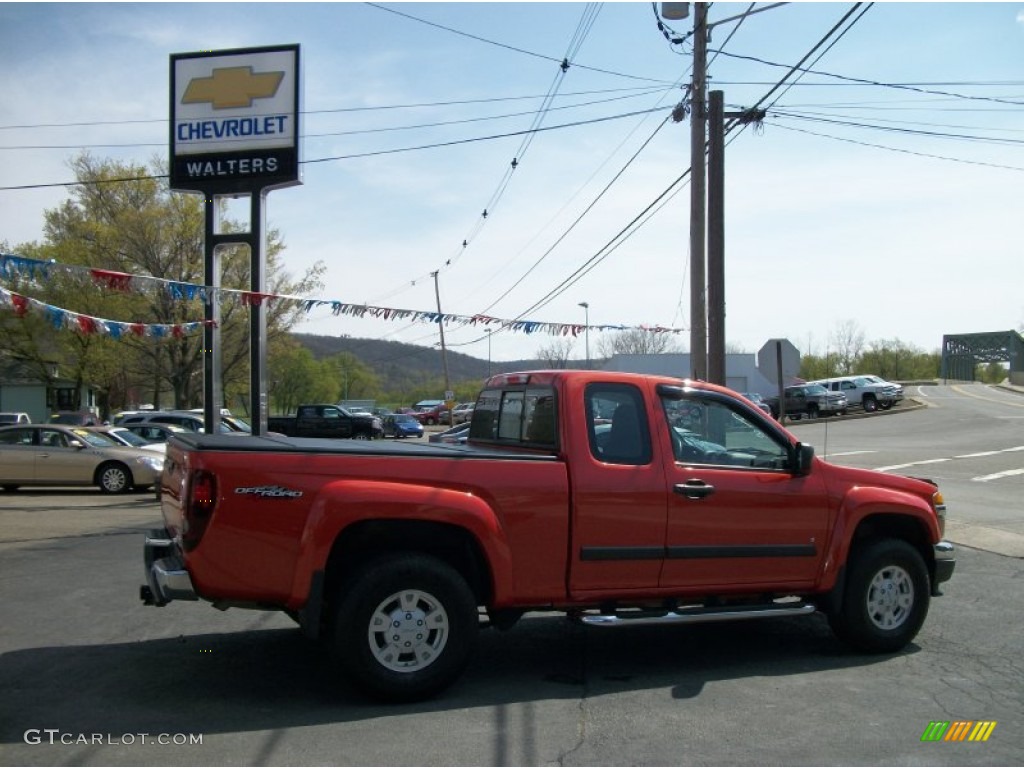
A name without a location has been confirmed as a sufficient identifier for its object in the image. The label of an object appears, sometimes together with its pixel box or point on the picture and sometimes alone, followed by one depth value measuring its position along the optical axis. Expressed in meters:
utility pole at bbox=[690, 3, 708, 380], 16.97
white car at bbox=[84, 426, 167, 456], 19.83
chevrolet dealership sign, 18.92
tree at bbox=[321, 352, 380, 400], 100.28
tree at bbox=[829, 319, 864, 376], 103.29
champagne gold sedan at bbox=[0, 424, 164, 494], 18.67
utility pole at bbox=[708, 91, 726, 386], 16.25
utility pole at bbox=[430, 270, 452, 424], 55.38
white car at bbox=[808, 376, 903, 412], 46.66
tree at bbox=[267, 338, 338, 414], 80.34
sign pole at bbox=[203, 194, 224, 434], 19.44
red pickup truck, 5.17
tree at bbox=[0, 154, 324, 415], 35.31
